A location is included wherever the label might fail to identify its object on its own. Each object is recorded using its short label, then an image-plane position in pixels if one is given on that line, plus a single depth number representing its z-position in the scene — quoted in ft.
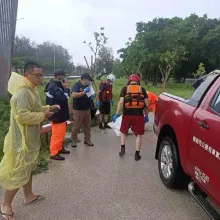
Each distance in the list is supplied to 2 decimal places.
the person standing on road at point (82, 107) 14.42
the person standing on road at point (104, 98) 19.79
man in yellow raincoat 7.65
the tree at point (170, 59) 38.47
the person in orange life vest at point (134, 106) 12.91
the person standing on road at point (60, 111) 12.45
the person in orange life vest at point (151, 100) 19.16
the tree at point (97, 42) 32.62
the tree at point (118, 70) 71.11
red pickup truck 6.57
